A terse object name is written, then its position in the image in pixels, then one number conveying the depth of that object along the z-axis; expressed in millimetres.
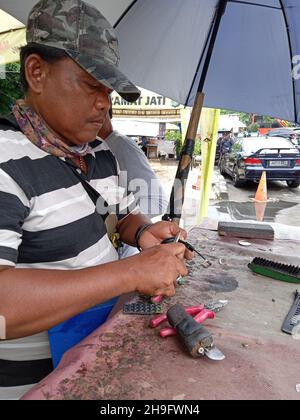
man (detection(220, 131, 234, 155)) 13219
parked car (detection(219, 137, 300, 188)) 10188
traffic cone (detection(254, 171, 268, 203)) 8805
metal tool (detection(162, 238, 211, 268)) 1245
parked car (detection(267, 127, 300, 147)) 11702
